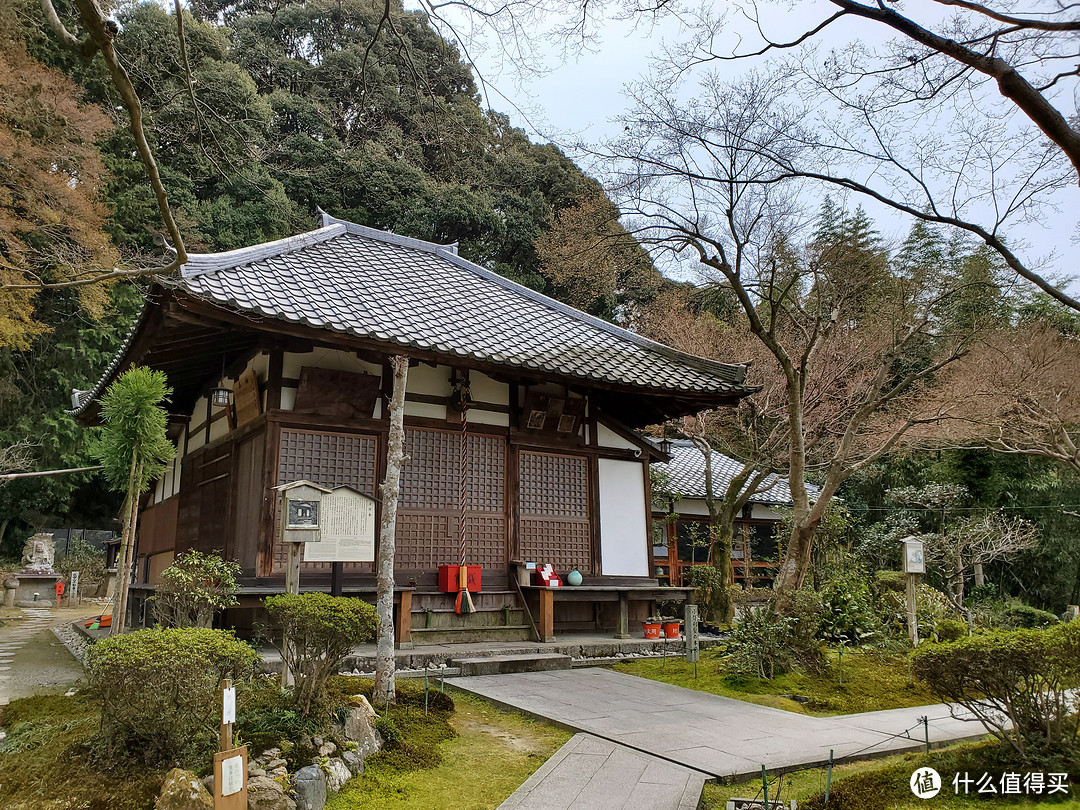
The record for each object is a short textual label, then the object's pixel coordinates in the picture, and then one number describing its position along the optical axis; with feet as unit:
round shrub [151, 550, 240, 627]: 22.80
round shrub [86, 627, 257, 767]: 12.95
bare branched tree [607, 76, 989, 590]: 31.09
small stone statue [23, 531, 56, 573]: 74.13
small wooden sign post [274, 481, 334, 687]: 20.51
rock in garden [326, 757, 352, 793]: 13.88
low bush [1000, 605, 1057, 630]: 58.49
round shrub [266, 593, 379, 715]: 16.03
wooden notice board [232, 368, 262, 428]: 30.04
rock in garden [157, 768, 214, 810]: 11.70
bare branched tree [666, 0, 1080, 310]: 15.05
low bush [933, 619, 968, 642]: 33.94
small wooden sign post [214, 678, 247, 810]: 11.18
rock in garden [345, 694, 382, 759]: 15.74
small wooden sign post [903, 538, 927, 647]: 32.37
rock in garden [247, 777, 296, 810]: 12.44
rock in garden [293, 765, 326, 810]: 12.92
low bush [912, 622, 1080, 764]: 14.07
